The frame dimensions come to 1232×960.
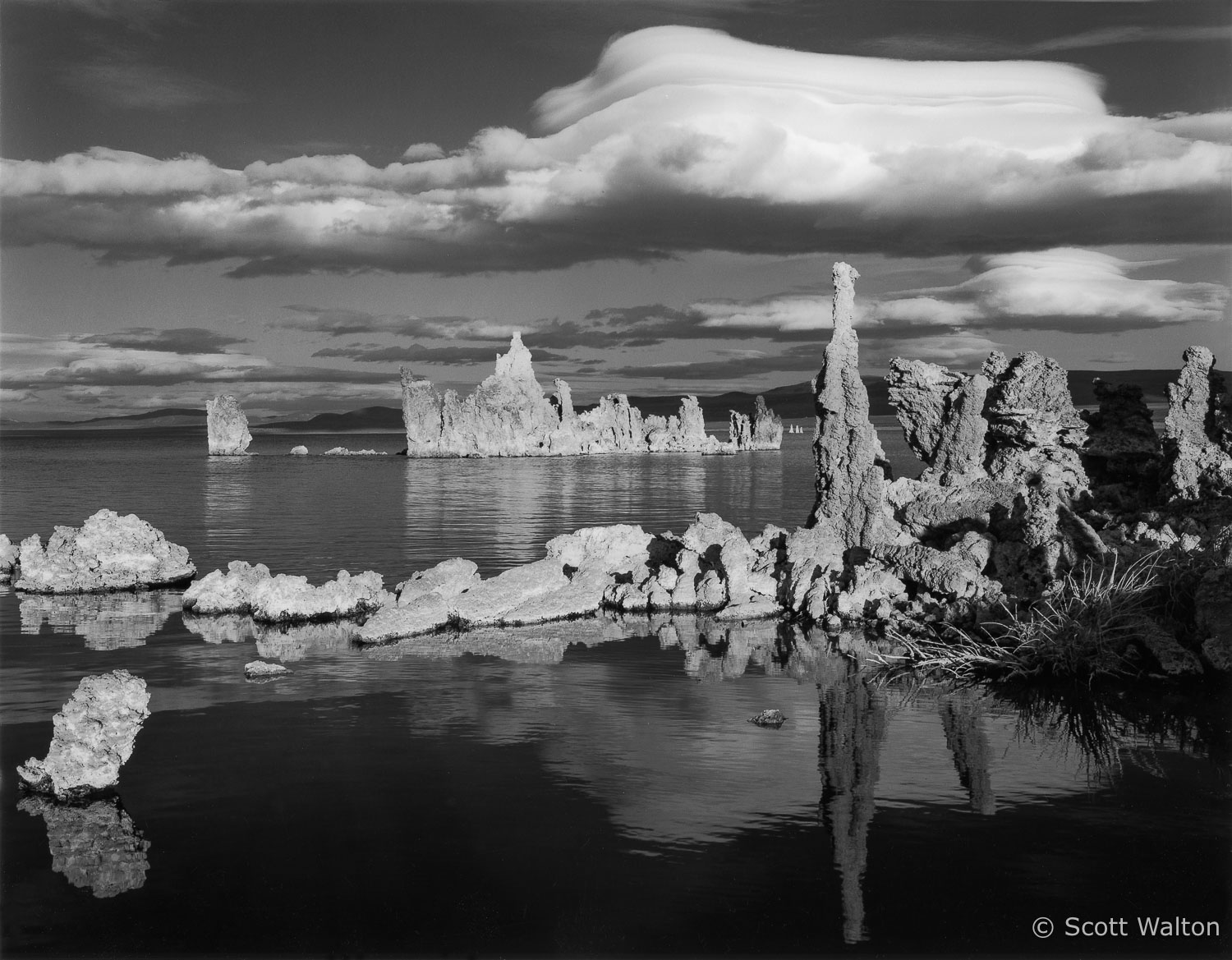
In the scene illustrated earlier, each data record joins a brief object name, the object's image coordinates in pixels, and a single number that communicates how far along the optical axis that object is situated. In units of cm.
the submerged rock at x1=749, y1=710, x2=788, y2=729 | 2470
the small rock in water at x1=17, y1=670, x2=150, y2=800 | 1991
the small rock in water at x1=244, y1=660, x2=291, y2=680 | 2847
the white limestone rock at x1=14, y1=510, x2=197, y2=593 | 4125
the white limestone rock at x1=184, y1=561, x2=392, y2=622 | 3566
